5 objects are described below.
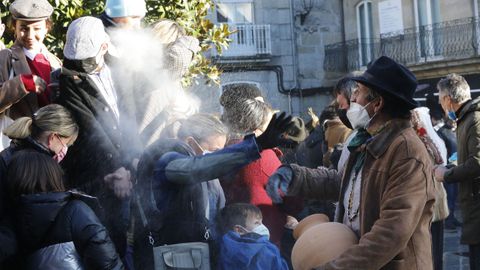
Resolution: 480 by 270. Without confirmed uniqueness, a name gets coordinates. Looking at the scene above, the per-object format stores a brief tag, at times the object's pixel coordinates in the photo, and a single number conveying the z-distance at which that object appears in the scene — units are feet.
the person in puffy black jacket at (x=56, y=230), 13.84
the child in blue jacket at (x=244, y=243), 14.88
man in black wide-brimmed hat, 12.64
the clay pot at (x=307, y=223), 14.95
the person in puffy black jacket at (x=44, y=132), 14.92
